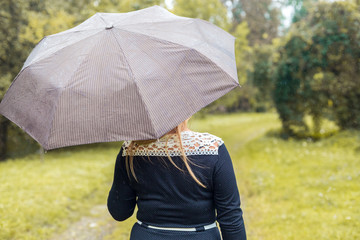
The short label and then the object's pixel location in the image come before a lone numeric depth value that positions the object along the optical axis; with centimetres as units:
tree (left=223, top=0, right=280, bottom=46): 3422
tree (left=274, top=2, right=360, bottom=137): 1093
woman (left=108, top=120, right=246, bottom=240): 178
